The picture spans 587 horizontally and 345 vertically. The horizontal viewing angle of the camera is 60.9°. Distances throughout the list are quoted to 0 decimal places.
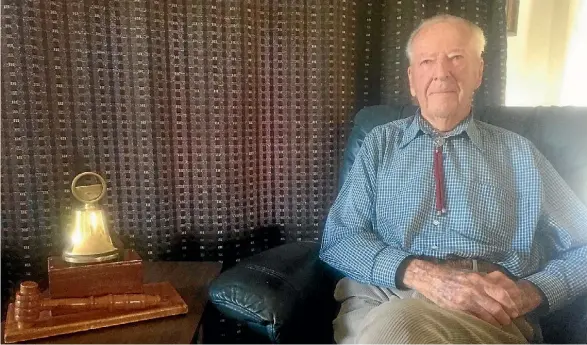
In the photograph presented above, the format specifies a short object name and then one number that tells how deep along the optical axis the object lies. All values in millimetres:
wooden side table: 1007
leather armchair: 1113
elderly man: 1197
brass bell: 1101
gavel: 1019
